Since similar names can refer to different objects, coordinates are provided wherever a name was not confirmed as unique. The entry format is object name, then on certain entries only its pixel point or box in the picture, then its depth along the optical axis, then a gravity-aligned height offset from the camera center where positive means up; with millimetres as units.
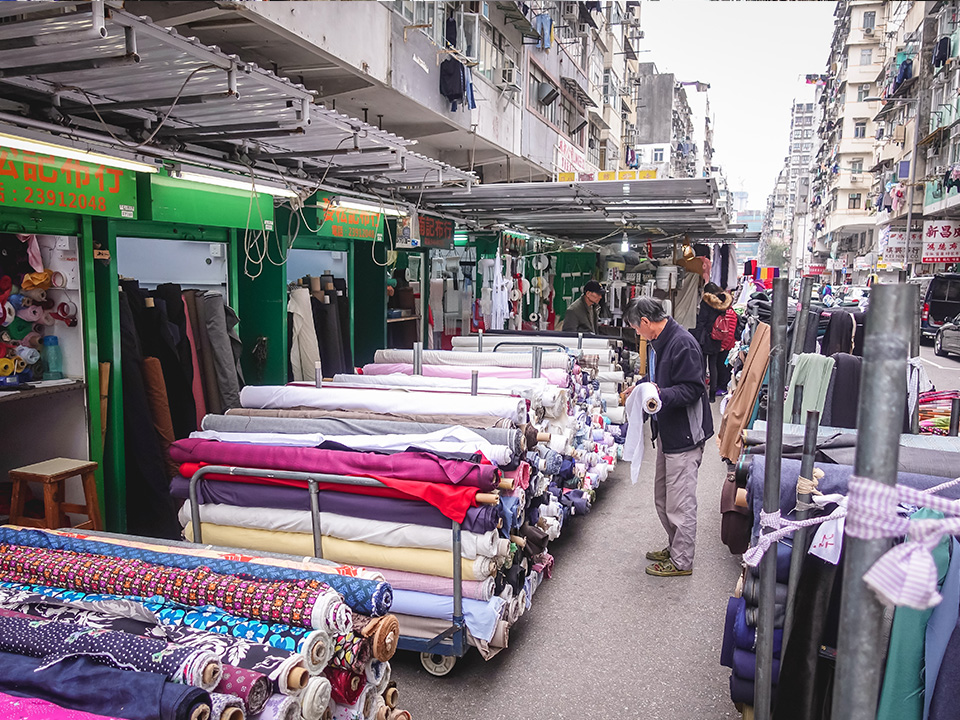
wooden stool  4430 -1398
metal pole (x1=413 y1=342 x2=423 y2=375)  6086 -668
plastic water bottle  4836 -569
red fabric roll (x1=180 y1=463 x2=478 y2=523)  3615 -1097
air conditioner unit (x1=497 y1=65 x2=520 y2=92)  12891 +4076
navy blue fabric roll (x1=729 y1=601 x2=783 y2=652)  2805 -1370
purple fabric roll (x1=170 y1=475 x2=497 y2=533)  3686 -1231
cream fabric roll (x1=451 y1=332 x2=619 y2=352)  8461 -663
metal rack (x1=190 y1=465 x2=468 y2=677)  3693 -1713
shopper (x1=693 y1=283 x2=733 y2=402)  10516 -434
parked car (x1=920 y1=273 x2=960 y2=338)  21297 -112
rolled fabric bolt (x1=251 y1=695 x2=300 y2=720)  2082 -1269
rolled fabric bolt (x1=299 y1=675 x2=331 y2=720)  2189 -1311
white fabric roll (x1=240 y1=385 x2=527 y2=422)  4703 -830
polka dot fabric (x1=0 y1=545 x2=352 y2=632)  2398 -1109
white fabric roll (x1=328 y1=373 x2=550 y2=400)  5277 -788
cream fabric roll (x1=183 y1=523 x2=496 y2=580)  3791 -1510
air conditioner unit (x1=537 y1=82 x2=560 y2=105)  16750 +4654
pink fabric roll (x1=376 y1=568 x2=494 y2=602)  3781 -1632
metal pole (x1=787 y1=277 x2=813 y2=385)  3836 -177
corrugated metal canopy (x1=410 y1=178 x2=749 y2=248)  7152 +1001
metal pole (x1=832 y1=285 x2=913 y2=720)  1077 -263
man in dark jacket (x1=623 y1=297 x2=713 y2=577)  4910 -918
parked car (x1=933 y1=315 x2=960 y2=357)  18828 -1119
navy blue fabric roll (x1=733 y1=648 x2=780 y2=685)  2822 -1492
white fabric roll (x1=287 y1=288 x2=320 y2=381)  7156 -586
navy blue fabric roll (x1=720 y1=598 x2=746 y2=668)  2883 -1377
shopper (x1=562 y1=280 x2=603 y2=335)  10031 -409
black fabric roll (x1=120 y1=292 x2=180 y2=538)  5148 -1343
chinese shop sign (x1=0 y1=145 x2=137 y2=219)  4137 +572
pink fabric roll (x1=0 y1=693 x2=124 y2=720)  1791 -1119
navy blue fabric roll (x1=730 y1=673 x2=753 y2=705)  2852 -1614
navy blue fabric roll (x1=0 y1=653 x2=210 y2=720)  1878 -1147
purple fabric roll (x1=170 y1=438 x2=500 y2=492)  3682 -993
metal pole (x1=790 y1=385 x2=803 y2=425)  2930 -463
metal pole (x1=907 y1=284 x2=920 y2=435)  4242 -696
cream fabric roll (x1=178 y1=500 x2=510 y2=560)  3719 -1367
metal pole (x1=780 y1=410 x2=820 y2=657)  2219 -639
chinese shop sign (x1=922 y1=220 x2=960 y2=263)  23297 +1799
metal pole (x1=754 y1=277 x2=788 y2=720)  2180 -601
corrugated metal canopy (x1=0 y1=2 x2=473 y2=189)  2756 +963
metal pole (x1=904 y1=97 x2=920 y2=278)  26484 +4488
